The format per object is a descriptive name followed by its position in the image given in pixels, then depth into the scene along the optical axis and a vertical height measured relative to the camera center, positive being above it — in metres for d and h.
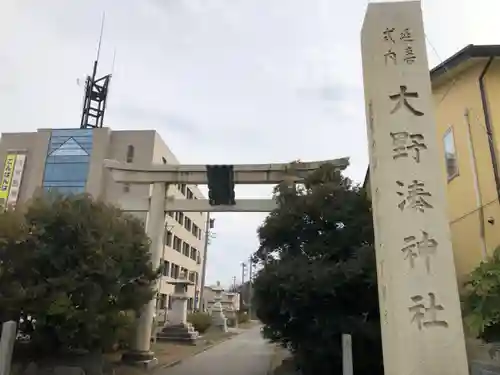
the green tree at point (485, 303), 7.40 +0.32
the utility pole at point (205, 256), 41.72 +5.46
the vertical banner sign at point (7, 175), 42.88 +13.14
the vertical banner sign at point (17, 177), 42.78 +12.87
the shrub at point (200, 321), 28.59 -0.30
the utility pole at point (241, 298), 60.24 +2.61
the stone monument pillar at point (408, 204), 5.95 +1.68
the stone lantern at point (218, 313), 34.09 +0.29
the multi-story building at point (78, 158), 42.88 +14.88
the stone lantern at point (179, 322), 23.22 -0.34
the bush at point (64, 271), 10.60 +1.02
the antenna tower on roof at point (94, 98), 47.03 +22.47
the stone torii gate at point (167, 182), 15.75 +4.97
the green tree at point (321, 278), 10.43 +0.95
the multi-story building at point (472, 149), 10.63 +4.27
